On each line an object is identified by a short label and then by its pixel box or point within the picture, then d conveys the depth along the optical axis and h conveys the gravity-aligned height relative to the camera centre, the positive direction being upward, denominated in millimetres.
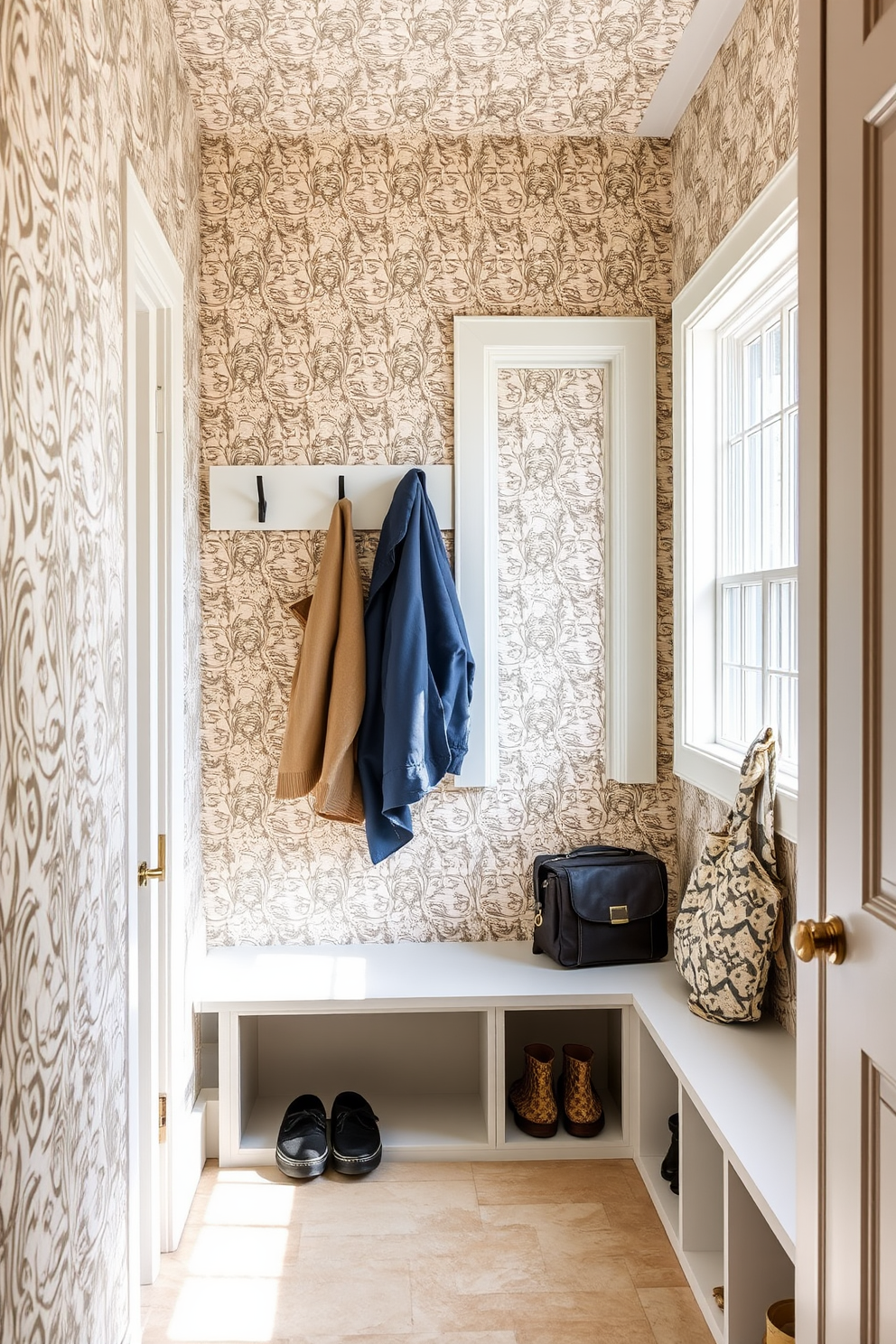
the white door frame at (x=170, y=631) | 1779 +28
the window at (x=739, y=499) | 2143 +352
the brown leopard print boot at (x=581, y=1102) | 2521 -1188
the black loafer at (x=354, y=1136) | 2367 -1221
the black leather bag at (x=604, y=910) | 2574 -706
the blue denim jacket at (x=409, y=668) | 2535 -68
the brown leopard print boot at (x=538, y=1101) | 2521 -1187
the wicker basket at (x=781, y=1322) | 1569 -1121
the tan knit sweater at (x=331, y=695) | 2572 -134
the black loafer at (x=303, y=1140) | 2359 -1217
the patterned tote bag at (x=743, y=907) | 2066 -568
